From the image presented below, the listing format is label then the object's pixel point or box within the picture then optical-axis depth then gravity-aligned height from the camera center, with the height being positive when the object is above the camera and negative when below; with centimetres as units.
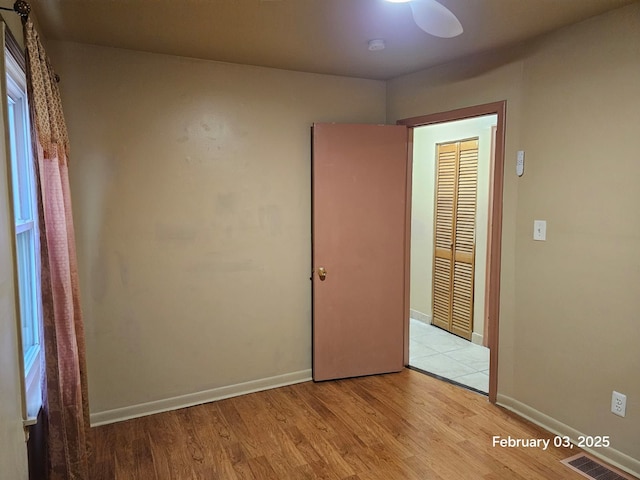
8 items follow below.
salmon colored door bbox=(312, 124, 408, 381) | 322 -35
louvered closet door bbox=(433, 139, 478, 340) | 419 -34
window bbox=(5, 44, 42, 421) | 191 -10
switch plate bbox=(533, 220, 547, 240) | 259 -16
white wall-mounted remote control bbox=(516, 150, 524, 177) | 268 +24
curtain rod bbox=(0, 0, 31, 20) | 146 +66
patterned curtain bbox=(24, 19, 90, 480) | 158 -37
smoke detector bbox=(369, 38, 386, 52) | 252 +94
